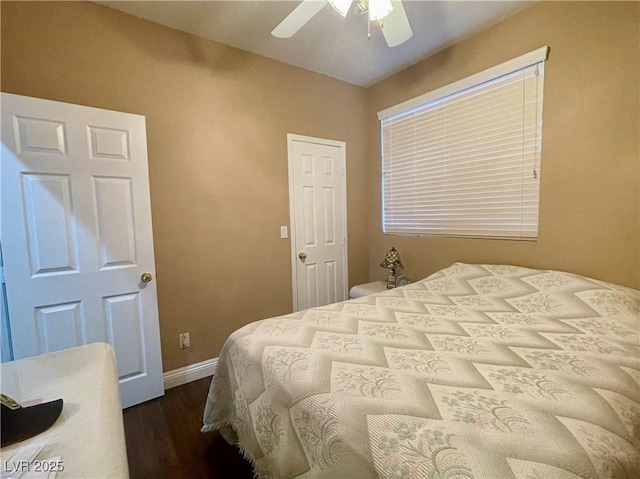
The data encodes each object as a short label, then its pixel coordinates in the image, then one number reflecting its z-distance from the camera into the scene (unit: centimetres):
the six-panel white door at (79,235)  156
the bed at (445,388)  70
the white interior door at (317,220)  277
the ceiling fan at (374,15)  140
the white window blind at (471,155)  202
